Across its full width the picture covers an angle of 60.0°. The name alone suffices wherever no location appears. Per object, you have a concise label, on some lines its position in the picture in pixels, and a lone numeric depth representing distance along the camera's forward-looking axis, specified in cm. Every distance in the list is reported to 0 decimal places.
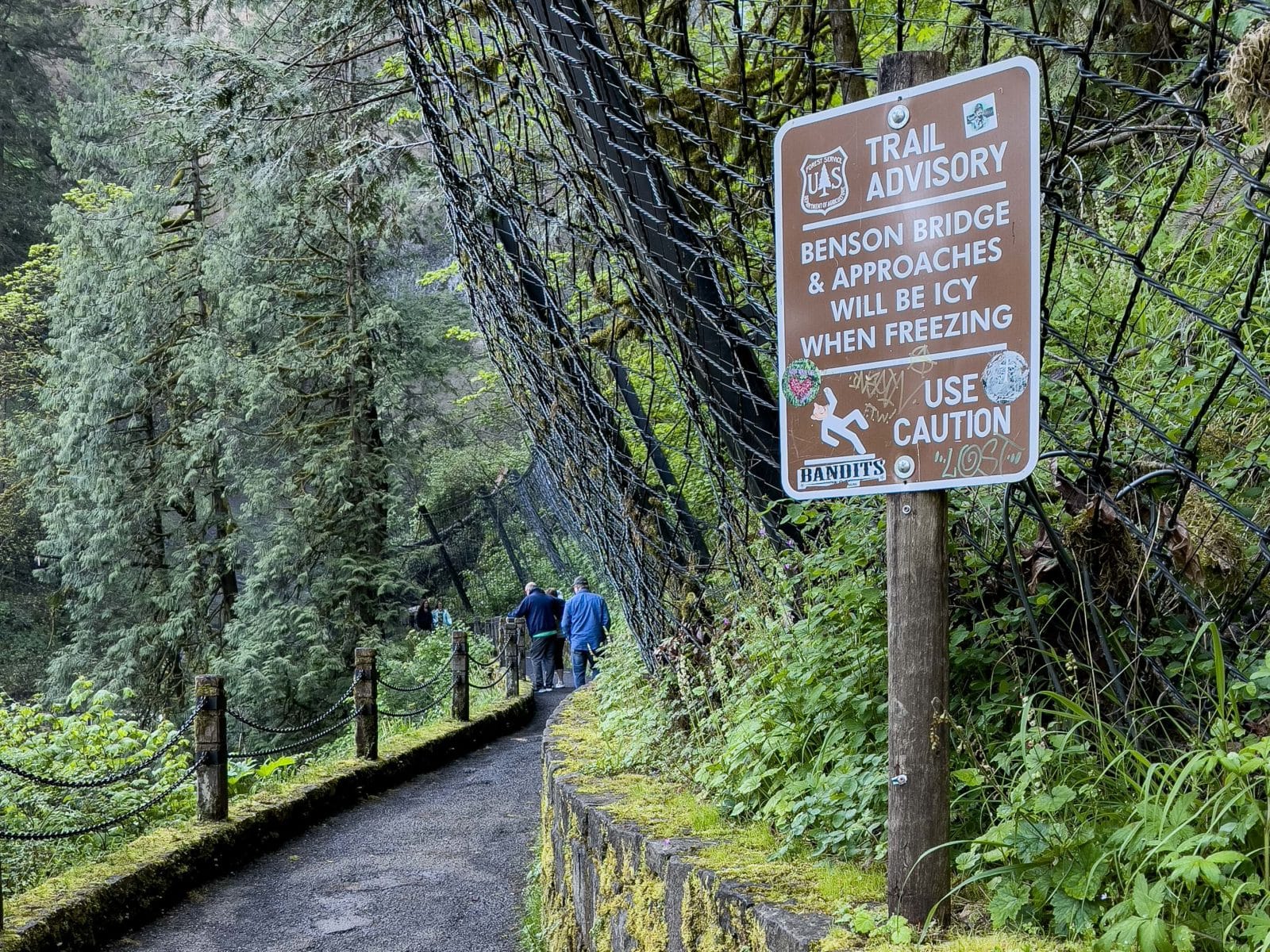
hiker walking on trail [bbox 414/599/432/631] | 2105
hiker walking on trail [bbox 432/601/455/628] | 2139
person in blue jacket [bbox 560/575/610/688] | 1441
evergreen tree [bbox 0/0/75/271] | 2858
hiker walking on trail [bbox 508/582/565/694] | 1556
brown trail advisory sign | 210
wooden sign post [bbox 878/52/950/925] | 229
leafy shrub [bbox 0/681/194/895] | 670
